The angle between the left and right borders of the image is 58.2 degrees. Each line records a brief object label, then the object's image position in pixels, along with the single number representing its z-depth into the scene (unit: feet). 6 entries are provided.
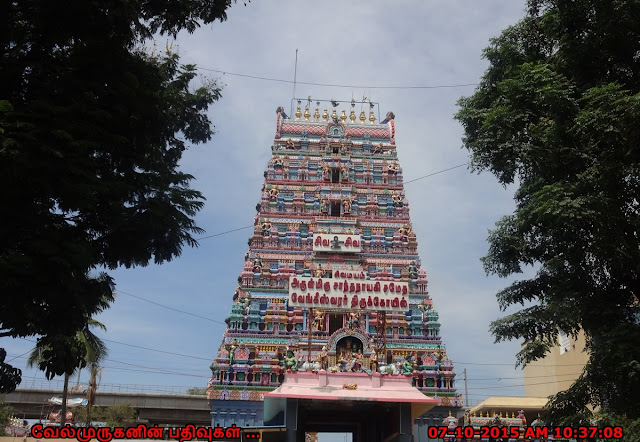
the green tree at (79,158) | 28.30
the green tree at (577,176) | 36.99
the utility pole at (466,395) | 129.92
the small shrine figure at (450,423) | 69.26
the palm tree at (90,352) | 73.29
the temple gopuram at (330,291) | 76.02
